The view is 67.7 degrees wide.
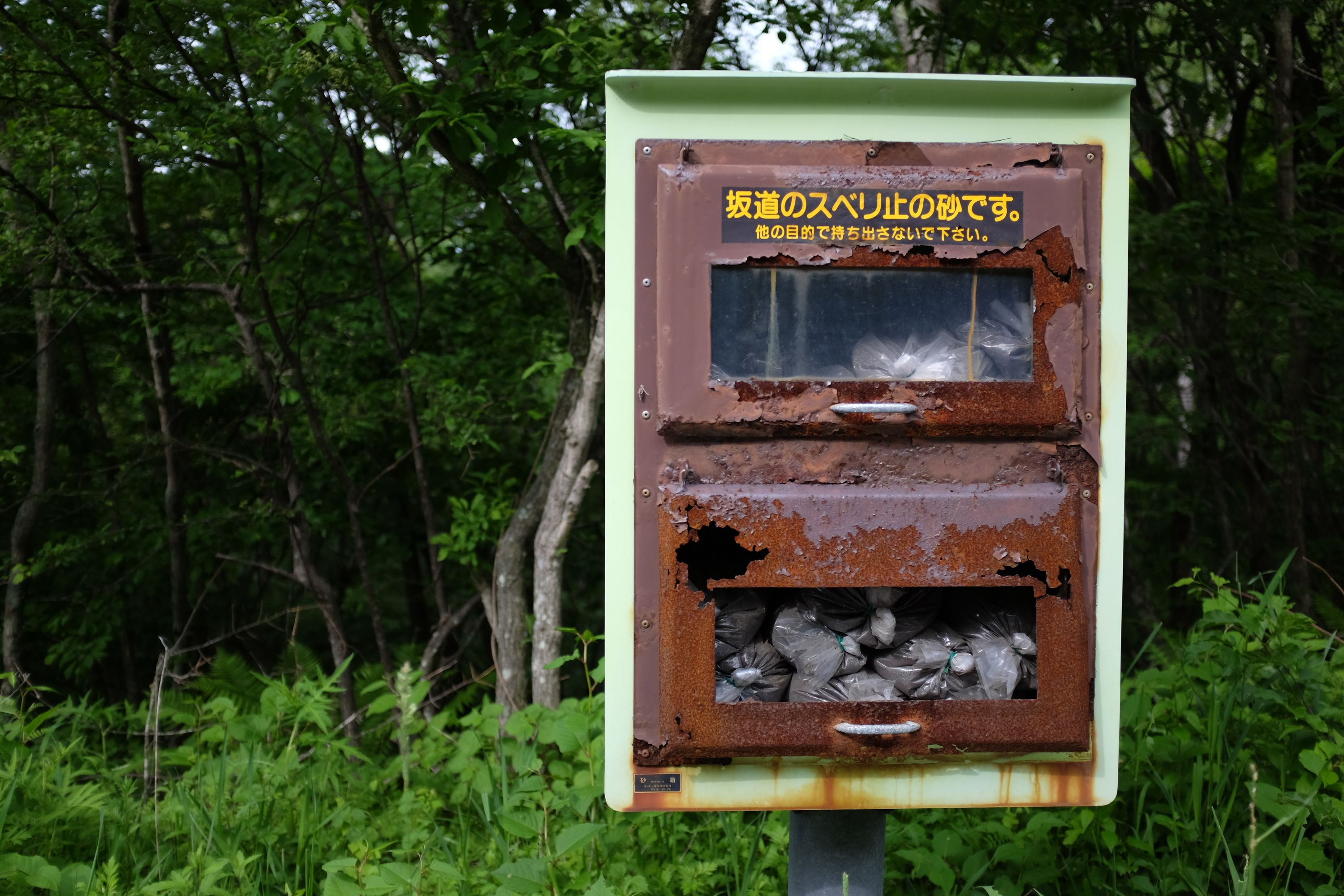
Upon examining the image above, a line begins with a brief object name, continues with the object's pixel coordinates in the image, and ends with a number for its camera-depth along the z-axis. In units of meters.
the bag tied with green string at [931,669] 1.77
